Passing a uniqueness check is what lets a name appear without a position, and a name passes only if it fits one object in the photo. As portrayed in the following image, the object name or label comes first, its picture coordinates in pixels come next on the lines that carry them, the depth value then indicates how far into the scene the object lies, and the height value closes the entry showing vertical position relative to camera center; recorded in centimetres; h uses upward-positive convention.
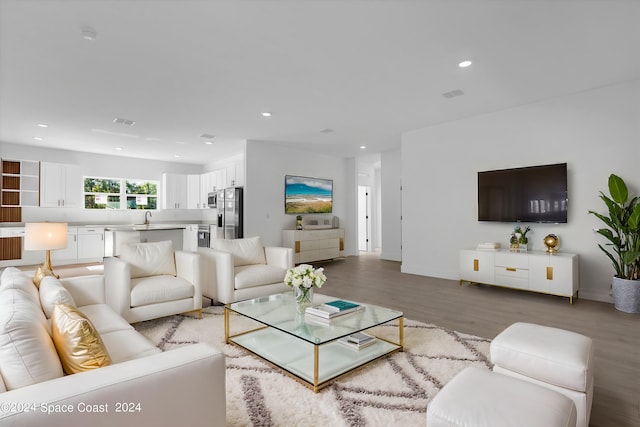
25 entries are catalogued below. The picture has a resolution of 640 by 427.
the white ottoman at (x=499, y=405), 121 -74
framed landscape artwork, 743 +57
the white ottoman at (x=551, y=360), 162 -75
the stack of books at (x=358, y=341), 254 -98
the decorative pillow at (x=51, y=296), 181 -44
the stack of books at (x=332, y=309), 247 -71
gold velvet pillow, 124 -49
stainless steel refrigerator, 686 +12
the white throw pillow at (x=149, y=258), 343 -42
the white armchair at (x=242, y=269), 366 -61
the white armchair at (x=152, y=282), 301 -63
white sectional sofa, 96 -54
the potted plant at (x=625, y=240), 362 -26
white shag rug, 181 -109
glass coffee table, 219 -103
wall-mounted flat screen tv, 439 +34
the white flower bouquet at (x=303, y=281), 268 -52
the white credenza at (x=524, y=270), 406 -72
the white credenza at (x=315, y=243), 707 -57
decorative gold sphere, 436 -34
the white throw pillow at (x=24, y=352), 109 -47
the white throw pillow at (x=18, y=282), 185 -38
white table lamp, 312 -16
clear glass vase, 273 -67
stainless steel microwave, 820 +48
